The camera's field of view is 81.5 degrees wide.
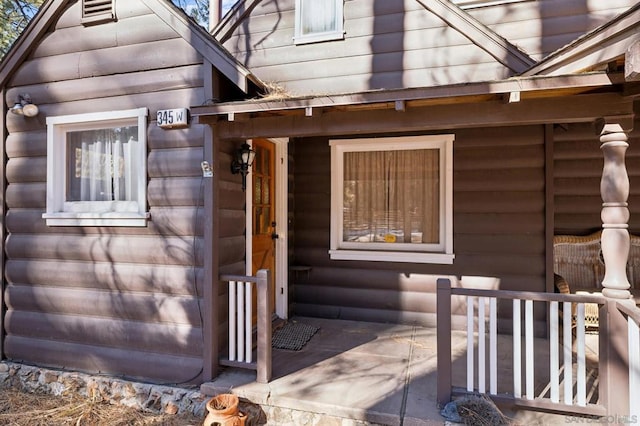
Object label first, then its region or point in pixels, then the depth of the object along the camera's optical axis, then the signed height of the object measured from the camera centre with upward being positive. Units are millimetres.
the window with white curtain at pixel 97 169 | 3240 +374
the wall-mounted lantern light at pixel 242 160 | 3305 +443
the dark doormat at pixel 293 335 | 3697 -1344
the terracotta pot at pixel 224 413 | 2545 -1402
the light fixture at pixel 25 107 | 3453 +947
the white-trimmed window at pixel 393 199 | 4332 +134
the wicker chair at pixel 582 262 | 4121 -588
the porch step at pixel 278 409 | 2568 -1425
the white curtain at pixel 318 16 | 4254 +2241
